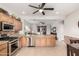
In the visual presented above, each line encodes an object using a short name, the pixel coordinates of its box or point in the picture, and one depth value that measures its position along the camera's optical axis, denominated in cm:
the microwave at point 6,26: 120
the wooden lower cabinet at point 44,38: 228
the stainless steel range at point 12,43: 118
